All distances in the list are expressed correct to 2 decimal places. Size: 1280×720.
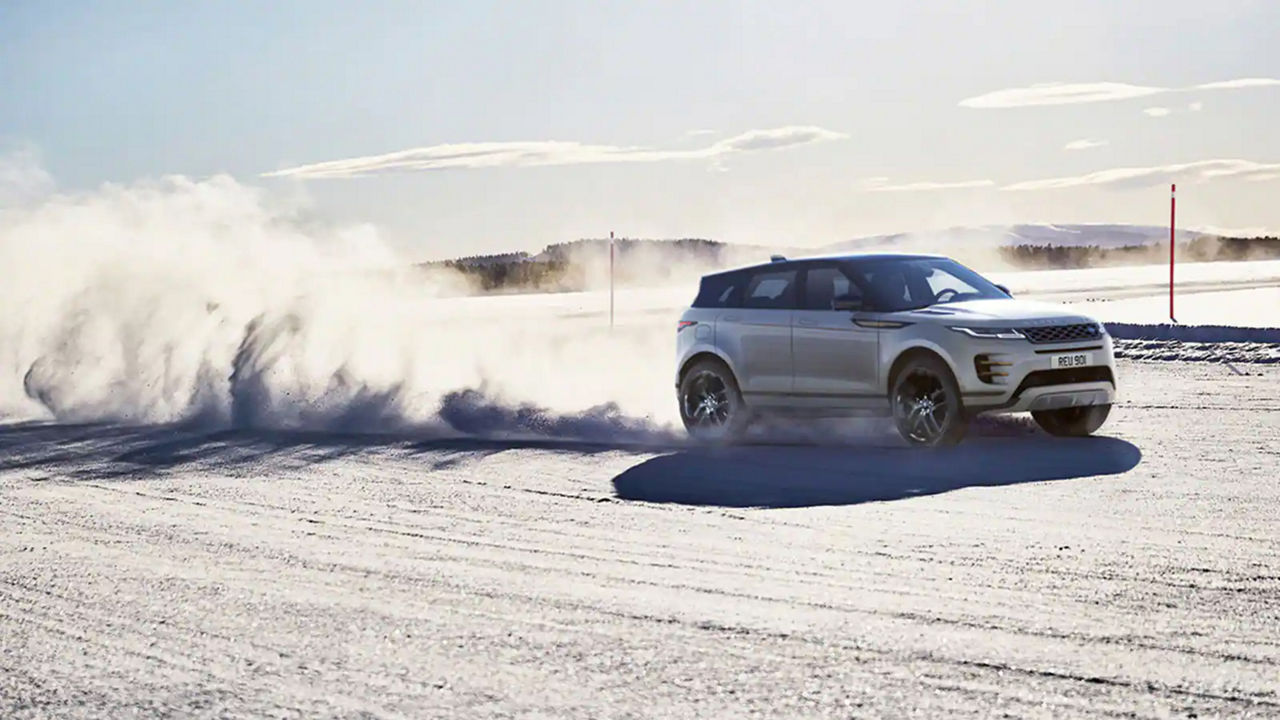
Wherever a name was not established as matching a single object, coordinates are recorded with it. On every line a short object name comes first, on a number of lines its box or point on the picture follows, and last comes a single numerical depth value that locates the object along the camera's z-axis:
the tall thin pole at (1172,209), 26.98
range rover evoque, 13.76
